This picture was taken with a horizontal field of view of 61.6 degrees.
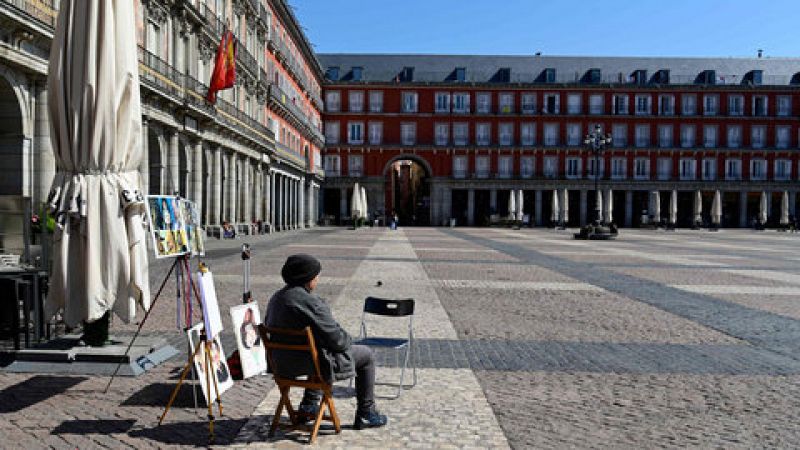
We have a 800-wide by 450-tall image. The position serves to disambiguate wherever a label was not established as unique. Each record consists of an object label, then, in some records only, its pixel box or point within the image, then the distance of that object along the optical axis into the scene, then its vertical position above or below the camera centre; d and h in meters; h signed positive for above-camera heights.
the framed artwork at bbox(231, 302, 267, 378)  5.40 -1.07
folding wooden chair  4.58 -1.14
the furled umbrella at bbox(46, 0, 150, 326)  5.84 +0.35
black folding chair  5.84 -0.88
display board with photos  5.83 -0.14
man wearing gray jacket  4.64 -0.75
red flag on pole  25.05 +5.34
